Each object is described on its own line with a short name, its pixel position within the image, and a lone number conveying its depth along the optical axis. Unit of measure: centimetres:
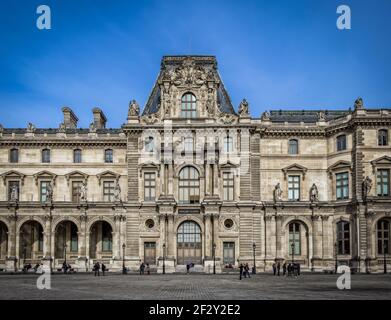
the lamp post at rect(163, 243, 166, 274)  5956
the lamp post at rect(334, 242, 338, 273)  6022
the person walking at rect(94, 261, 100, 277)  5175
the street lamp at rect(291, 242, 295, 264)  6165
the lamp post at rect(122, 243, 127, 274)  5655
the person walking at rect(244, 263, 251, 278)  4961
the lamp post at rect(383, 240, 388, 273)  5733
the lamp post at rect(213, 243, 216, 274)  5975
